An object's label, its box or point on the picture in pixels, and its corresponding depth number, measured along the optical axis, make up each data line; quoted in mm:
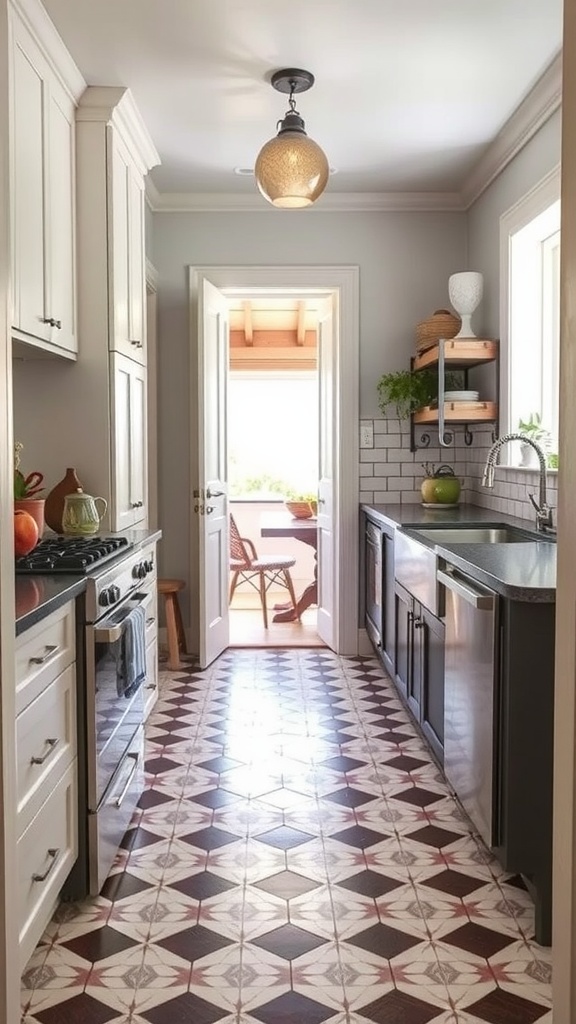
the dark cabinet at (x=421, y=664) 3100
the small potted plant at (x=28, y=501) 2793
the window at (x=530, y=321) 3965
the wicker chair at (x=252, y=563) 6522
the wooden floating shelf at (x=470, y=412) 4449
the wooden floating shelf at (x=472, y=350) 4375
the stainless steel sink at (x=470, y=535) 3686
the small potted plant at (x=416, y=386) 4887
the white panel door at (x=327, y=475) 5266
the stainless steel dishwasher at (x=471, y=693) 2244
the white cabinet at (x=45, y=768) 1812
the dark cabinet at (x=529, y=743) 2125
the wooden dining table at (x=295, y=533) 6180
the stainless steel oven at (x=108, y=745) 2287
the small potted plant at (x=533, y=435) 3834
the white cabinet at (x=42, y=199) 2697
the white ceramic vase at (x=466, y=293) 4484
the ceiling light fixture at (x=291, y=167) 3295
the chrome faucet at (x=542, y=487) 3154
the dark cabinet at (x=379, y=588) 4234
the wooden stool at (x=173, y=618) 4848
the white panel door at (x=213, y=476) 4801
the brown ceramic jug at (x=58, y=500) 3357
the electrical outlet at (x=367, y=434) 5188
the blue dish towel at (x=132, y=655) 2566
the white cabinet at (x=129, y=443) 3570
